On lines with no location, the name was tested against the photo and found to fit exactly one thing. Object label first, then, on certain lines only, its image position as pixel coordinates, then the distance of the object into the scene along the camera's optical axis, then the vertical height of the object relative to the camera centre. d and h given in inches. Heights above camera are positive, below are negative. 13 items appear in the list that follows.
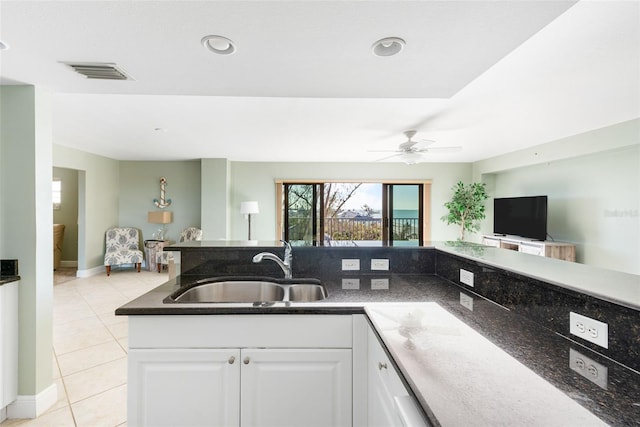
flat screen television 173.8 -2.2
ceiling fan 146.3 +33.8
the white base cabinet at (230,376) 48.4 -28.5
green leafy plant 223.4 +6.1
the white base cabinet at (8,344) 67.6 -33.1
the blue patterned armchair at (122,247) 215.8 -29.9
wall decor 240.4 +9.3
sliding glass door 251.3 +1.6
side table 227.3 -31.5
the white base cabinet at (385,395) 27.1 -23.4
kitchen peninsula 25.3 -16.1
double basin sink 65.9 -18.9
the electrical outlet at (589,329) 31.7 -13.7
